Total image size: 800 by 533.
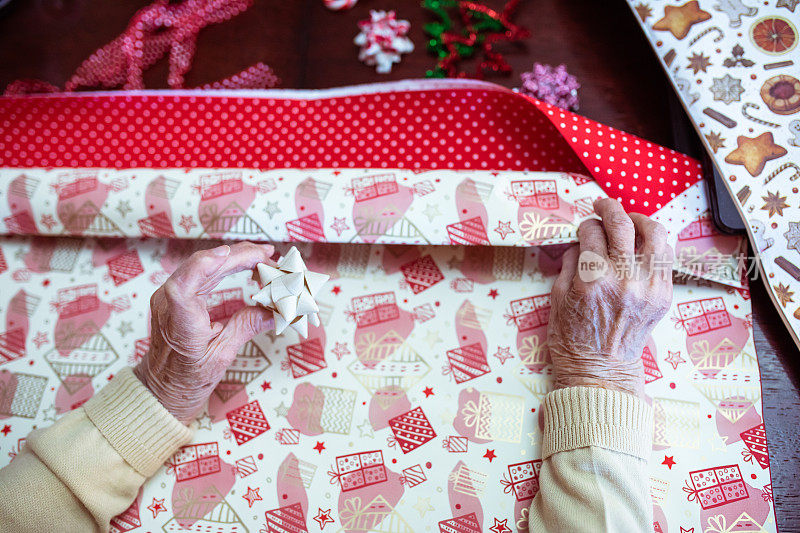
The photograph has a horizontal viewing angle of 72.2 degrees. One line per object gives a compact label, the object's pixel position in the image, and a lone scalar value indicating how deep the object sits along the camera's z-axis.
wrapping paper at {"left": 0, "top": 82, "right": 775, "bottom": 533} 1.07
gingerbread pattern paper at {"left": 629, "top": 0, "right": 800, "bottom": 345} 1.10
